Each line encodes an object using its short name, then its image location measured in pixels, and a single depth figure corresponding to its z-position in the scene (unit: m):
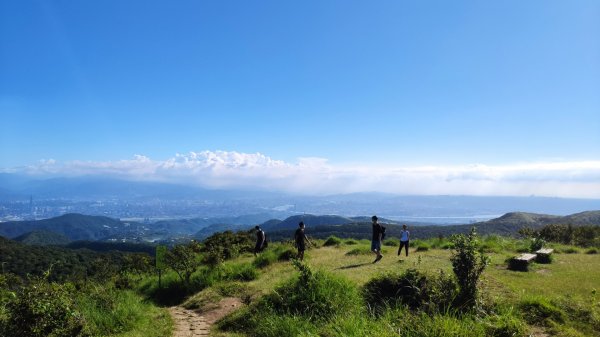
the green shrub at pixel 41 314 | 6.66
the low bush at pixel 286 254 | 18.20
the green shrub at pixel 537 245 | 19.70
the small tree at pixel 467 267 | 8.53
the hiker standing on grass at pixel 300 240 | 17.28
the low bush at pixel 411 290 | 8.70
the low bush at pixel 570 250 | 20.34
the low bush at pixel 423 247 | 21.22
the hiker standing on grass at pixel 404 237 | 18.44
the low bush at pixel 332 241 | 25.56
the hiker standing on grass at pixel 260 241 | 19.67
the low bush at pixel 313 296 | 9.16
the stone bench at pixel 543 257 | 16.19
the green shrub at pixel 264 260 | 17.48
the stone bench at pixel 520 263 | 14.38
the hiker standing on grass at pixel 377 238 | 16.92
